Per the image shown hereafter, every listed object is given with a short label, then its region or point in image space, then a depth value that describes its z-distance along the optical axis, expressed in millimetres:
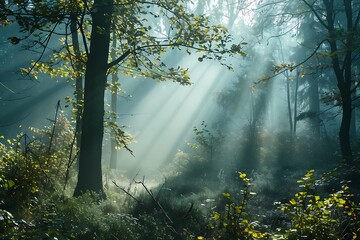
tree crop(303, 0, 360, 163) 10828
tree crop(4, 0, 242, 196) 7855
